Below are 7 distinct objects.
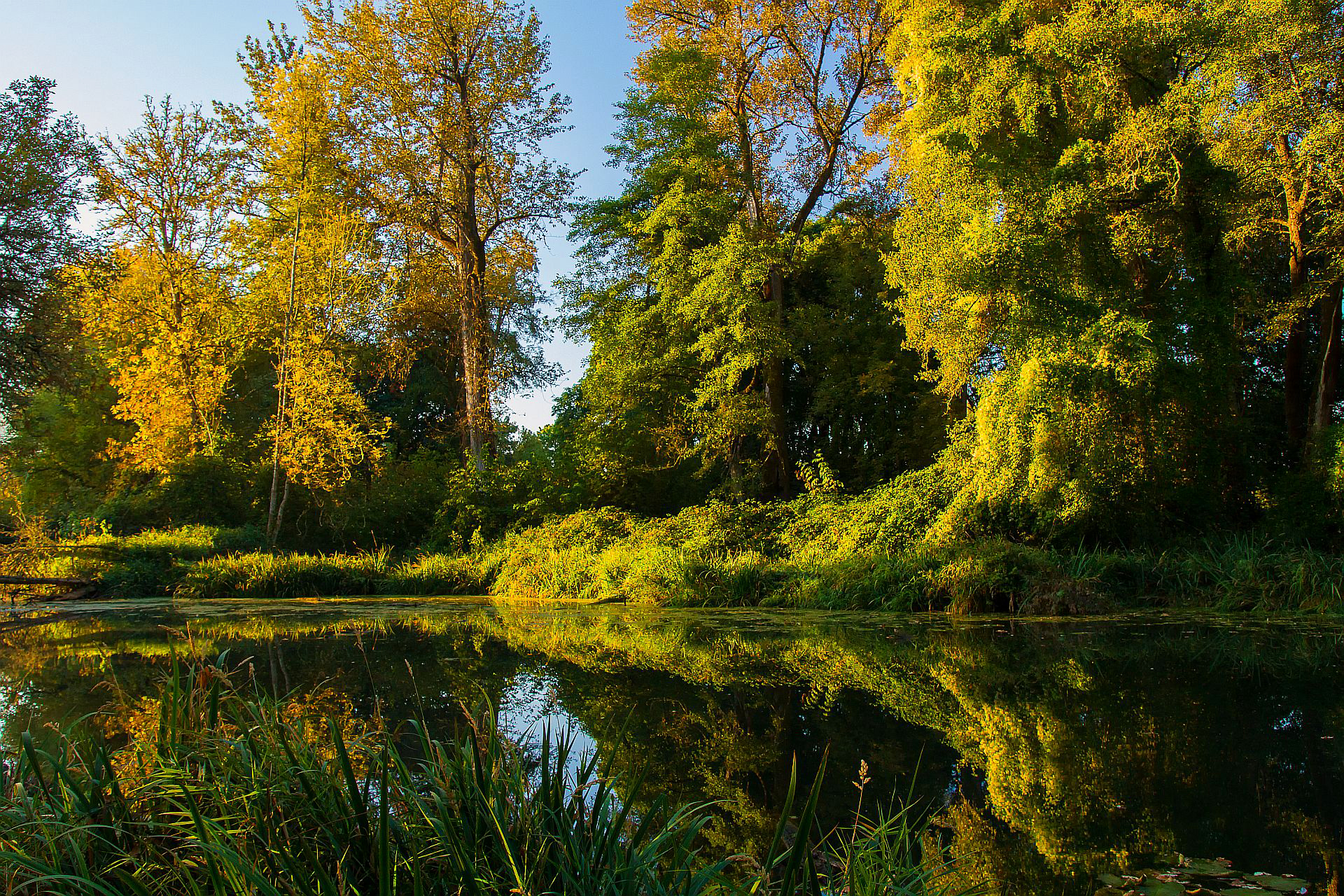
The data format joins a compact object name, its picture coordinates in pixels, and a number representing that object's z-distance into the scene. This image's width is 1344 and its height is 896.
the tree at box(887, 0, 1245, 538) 10.78
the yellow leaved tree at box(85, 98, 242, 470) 17.56
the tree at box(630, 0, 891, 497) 18.00
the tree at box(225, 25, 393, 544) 16.73
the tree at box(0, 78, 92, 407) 14.65
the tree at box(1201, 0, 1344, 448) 10.62
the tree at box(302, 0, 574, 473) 18.89
